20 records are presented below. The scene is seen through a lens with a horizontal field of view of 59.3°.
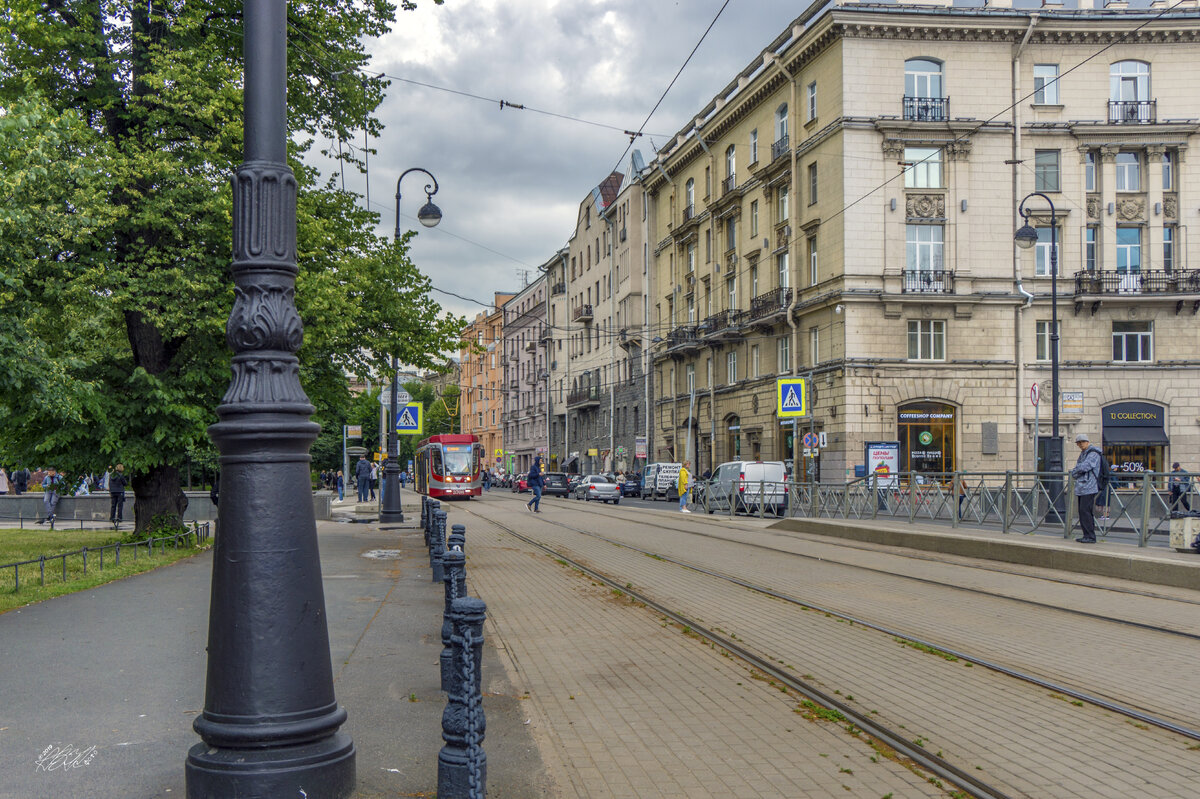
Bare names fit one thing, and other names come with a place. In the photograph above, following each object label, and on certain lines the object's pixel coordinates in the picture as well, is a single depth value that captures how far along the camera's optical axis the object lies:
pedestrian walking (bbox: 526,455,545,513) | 32.47
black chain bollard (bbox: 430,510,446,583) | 13.27
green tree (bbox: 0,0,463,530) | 14.82
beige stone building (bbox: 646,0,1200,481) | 38.59
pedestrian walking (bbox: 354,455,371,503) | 41.34
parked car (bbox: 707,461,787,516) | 30.75
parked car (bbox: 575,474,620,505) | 47.06
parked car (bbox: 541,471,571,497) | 56.53
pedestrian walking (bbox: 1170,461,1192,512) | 15.09
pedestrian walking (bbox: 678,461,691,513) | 33.84
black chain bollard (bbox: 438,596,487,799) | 4.14
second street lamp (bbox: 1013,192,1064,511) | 27.30
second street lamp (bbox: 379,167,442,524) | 26.25
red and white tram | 48.22
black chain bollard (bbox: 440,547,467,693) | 6.87
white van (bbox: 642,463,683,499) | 47.81
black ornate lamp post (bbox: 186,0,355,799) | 4.04
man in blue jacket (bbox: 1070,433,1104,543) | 15.91
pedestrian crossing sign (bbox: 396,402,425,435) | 26.66
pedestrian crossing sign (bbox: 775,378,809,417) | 26.36
